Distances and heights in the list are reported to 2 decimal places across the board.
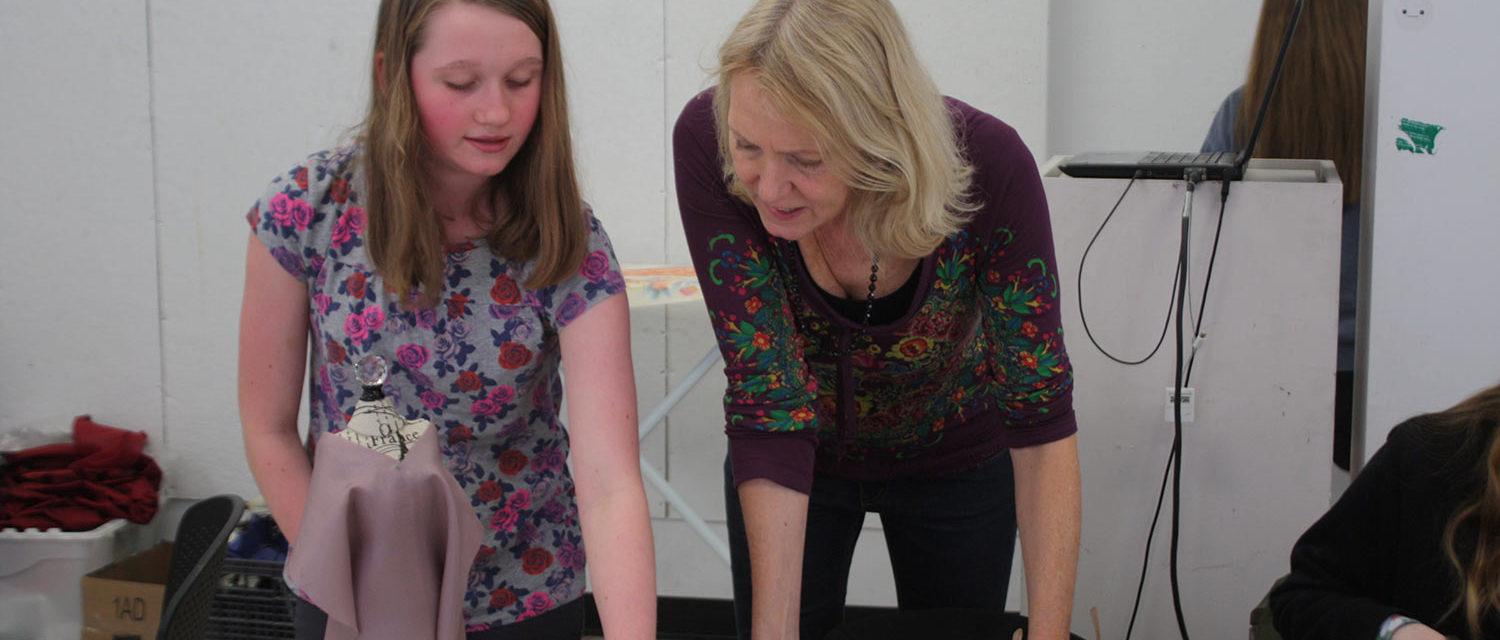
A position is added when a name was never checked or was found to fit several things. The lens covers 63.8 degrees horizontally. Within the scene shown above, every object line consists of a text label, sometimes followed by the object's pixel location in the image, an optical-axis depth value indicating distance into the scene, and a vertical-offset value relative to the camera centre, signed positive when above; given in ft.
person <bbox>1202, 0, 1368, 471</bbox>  5.68 +0.62
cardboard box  7.97 -2.44
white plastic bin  8.51 -2.44
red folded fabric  8.67 -1.81
